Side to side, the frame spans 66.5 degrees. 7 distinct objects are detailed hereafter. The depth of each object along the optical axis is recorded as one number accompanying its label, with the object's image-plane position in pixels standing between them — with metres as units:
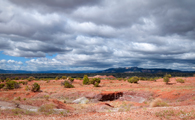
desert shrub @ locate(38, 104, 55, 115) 14.07
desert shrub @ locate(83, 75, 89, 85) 48.37
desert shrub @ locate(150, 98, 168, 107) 16.36
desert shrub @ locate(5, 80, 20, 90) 36.47
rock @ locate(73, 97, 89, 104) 24.62
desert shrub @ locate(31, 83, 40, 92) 32.12
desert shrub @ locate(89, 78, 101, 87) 47.91
